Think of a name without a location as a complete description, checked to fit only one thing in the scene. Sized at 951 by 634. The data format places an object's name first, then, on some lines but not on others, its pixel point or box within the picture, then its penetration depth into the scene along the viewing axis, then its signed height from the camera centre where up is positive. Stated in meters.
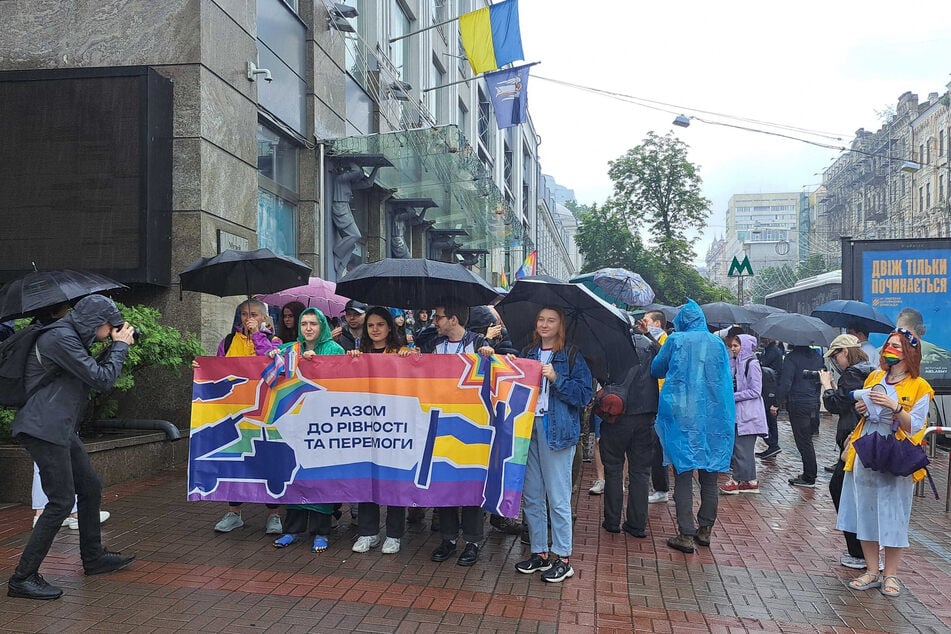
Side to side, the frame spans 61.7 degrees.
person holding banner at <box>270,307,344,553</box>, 6.03 -1.41
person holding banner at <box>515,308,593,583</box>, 5.29 -0.84
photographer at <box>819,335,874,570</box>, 5.84 -0.55
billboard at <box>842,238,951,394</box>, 12.12 +0.61
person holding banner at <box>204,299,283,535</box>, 6.39 -0.18
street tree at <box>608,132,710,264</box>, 42.19 +6.82
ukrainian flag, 17.41 +6.22
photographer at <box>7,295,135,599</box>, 4.73 -0.49
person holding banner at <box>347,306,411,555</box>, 5.89 -1.40
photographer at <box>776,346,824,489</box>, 9.07 -0.90
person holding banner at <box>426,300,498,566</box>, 5.71 -0.23
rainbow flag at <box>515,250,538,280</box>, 21.67 +1.74
